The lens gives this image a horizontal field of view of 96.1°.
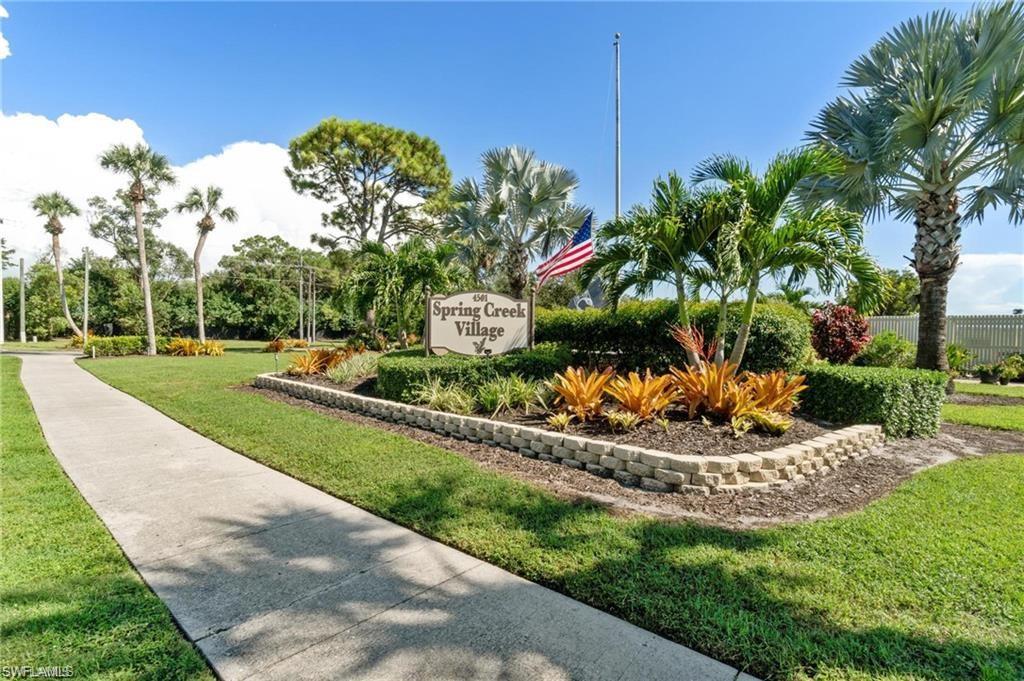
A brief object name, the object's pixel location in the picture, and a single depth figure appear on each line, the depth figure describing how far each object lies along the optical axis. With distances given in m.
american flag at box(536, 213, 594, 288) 7.12
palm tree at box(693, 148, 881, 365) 5.53
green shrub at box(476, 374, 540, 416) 6.04
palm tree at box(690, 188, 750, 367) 5.50
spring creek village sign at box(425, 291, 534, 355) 7.79
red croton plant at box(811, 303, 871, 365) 10.66
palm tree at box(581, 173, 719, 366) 6.13
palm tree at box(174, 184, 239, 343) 22.22
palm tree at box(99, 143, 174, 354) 18.78
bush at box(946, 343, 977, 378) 11.66
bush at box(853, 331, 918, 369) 11.09
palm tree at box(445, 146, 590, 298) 13.10
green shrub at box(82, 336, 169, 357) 18.47
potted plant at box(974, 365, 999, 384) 11.52
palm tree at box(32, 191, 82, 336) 23.53
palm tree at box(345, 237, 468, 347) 9.82
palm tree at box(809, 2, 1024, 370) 7.51
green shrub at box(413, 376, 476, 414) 6.13
